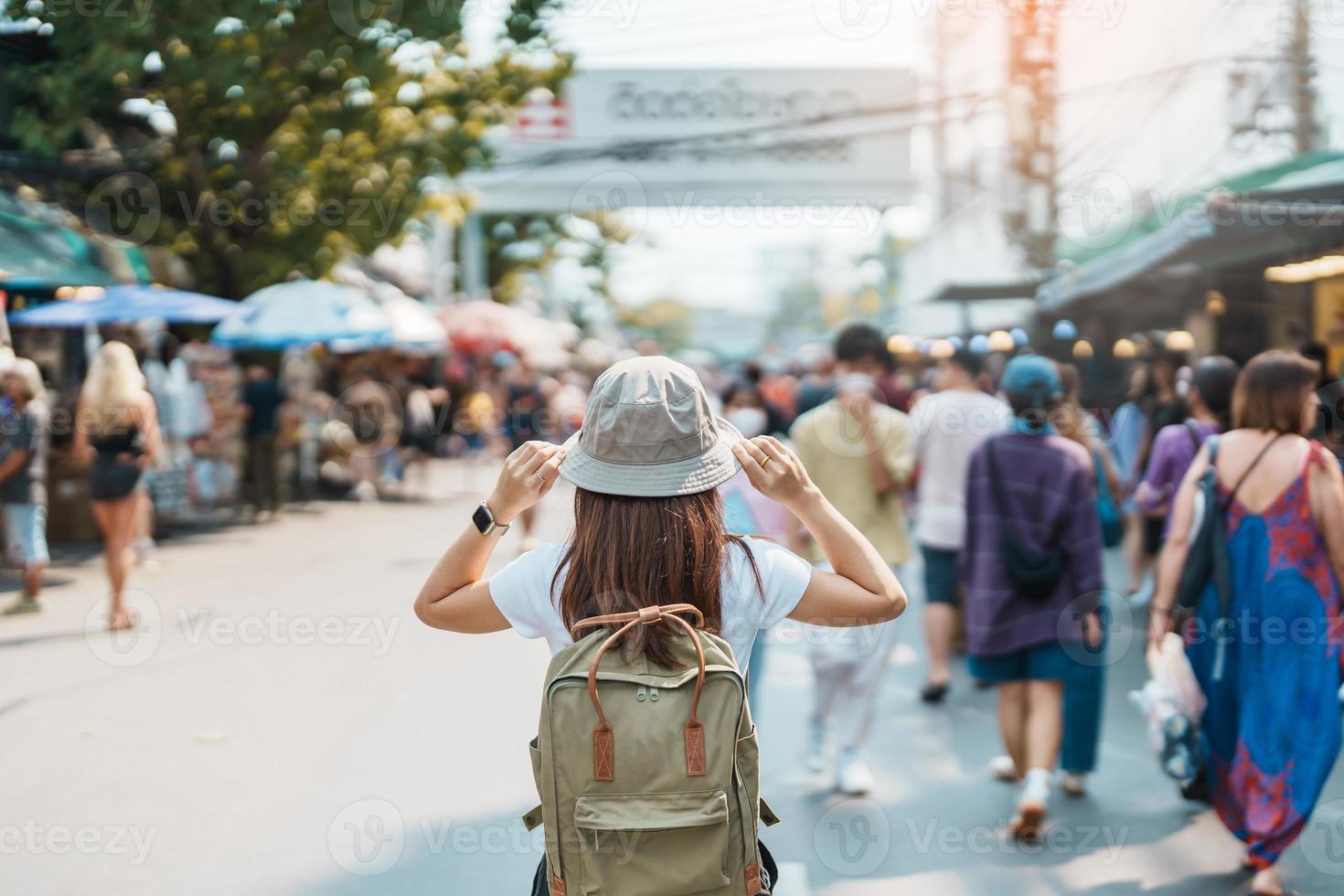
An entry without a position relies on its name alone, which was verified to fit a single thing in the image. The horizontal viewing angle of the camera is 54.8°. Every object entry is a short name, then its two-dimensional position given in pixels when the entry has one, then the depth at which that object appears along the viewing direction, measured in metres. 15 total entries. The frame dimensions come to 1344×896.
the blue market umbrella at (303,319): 13.73
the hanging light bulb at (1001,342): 20.00
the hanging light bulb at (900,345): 22.52
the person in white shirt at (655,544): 2.25
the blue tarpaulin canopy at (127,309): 12.00
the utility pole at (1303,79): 11.04
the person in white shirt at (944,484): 6.11
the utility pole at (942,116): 27.33
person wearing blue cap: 4.88
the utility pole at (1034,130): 14.09
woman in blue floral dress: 4.07
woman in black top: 8.05
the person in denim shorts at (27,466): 8.44
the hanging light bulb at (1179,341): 13.70
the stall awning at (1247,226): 7.54
